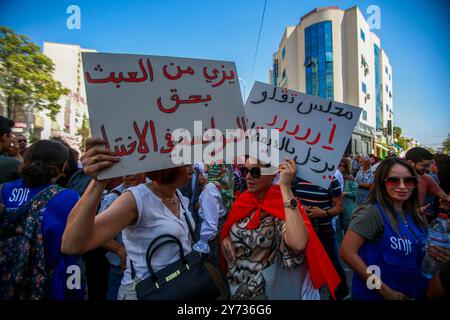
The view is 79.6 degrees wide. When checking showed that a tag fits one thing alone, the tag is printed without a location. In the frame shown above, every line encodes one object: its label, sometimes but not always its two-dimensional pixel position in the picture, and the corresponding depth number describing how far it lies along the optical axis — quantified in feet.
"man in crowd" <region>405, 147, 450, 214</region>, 10.49
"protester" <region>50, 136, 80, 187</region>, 9.65
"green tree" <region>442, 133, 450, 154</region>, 103.08
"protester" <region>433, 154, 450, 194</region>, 8.05
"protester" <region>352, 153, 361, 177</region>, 36.90
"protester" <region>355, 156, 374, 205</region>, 17.17
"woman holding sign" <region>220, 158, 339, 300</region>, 5.57
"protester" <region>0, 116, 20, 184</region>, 8.04
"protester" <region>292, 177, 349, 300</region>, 10.52
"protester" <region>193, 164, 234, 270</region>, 11.38
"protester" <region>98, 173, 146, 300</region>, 7.92
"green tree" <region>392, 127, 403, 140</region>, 191.70
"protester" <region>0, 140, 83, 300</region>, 5.50
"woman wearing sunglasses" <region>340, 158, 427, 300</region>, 5.41
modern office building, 91.86
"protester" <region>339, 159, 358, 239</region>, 16.86
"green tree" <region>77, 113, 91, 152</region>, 133.30
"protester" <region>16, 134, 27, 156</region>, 14.47
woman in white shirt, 4.02
